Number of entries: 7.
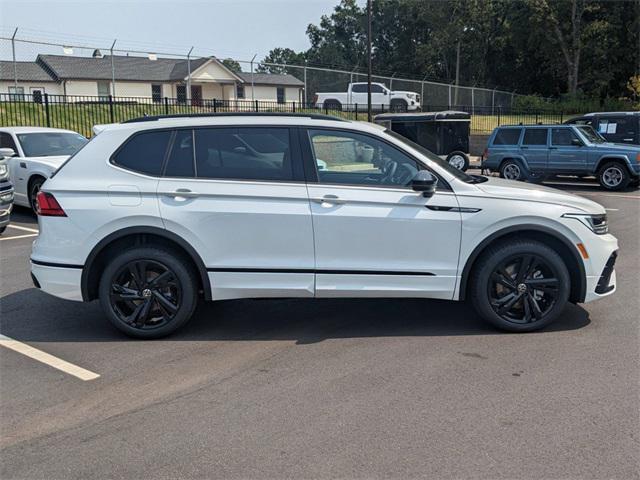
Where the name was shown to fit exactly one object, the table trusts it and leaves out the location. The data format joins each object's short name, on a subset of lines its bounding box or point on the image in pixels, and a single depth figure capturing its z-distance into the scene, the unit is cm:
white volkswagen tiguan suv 493
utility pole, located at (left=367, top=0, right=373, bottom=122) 2581
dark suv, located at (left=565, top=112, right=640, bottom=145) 1798
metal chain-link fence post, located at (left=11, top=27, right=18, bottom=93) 2117
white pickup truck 3406
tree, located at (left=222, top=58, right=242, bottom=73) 4308
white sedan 1140
